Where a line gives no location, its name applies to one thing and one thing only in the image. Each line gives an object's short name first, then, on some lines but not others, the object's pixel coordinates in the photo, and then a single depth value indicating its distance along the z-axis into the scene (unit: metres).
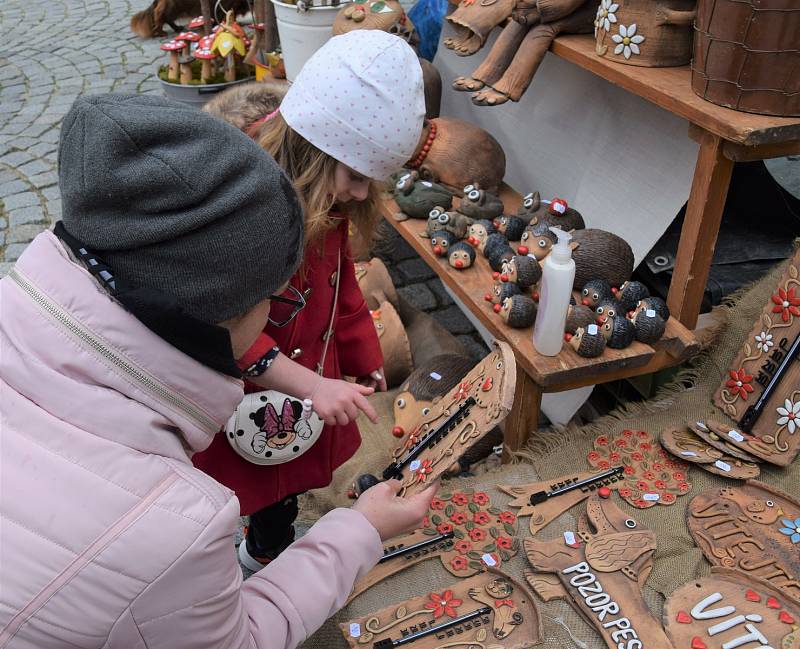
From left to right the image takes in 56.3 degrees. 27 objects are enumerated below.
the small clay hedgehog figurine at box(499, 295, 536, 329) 1.96
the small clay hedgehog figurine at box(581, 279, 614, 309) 2.03
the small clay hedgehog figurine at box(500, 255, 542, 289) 2.09
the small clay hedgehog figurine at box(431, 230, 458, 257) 2.40
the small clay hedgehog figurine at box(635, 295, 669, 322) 1.95
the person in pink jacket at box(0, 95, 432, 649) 0.79
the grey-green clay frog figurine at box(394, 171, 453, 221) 2.61
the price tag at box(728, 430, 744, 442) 1.85
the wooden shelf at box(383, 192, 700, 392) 1.86
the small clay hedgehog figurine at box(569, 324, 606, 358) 1.86
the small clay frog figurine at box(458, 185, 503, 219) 2.54
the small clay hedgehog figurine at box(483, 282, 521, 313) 2.05
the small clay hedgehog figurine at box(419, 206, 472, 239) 2.47
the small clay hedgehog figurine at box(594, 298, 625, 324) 1.94
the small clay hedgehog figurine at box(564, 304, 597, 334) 1.93
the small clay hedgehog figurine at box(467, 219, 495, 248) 2.40
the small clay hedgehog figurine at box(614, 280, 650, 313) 2.02
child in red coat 1.47
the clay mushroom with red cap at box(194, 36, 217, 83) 4.56
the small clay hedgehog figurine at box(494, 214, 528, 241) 2.40
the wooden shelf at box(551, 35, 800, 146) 1.57
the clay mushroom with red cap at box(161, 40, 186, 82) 4.54
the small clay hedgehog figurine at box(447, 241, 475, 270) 2.31
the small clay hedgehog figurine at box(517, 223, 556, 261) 2.22
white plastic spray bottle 1.79
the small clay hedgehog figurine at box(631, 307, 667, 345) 1.92
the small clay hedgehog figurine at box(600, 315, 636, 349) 1.90
